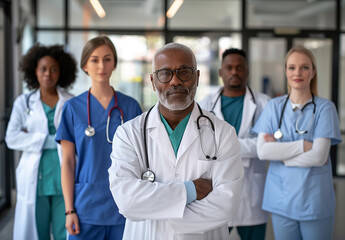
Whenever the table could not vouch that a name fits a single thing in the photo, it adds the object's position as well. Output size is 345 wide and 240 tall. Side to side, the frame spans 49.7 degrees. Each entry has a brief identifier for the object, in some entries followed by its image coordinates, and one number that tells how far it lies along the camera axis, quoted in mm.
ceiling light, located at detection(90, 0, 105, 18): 5488
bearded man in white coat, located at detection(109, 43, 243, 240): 1492
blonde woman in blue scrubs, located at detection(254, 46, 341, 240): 2170
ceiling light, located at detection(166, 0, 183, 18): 5523
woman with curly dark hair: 2520
